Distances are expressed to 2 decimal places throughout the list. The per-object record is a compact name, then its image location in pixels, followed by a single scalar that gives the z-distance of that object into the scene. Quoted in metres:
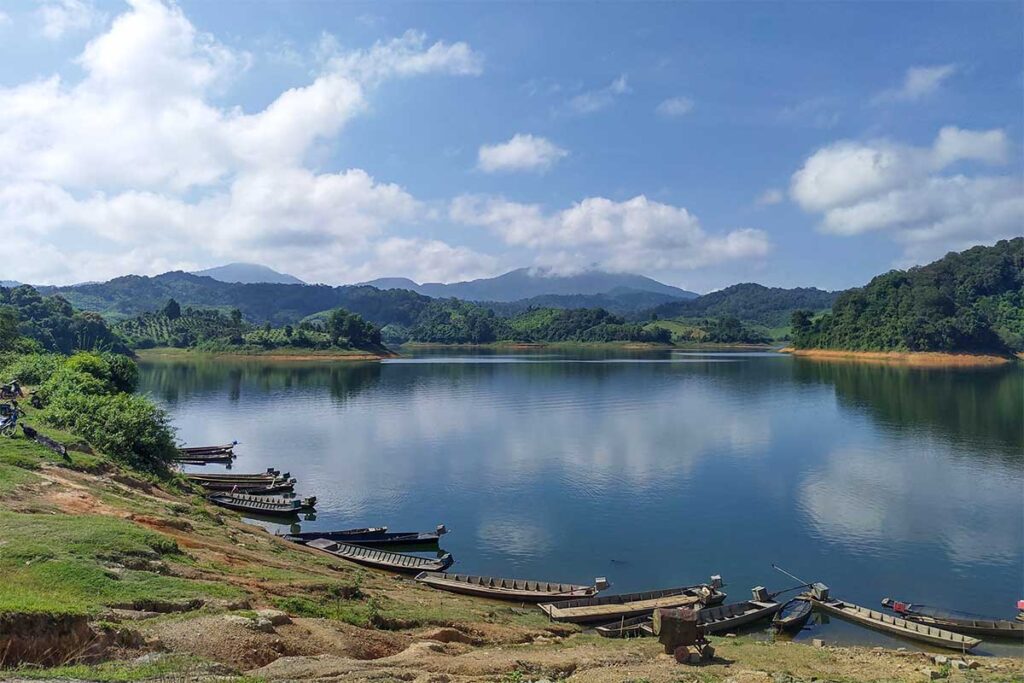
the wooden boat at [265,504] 33.00
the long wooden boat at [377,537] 28.42
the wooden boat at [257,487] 36.34
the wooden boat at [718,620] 19.53
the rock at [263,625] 12.30
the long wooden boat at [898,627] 19.88
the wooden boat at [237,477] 38.12
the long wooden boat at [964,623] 20.64
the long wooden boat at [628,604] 20.72
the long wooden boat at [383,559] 25.25
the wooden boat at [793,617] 21.25
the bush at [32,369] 50.03
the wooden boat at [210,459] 44.97
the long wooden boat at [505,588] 22.38
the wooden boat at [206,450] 46.23
